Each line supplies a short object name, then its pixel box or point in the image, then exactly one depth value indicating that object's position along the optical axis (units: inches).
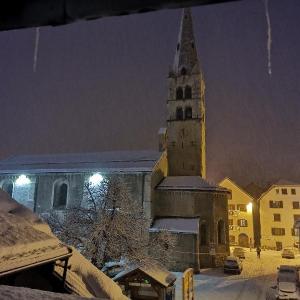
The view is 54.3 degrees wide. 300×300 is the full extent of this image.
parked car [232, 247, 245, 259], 1426.2
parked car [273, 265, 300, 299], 741.9
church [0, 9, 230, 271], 1182.9
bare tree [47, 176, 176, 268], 695.7
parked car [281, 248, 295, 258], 1466.8
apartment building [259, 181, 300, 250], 1831.0
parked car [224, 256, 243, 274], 1064.2
